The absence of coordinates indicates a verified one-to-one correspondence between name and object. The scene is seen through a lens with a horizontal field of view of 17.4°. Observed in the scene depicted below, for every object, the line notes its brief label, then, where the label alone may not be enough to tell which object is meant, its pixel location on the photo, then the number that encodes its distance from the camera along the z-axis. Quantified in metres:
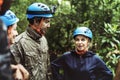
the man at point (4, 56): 1.65
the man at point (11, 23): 3.45
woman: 5.36
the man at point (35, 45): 4.25
